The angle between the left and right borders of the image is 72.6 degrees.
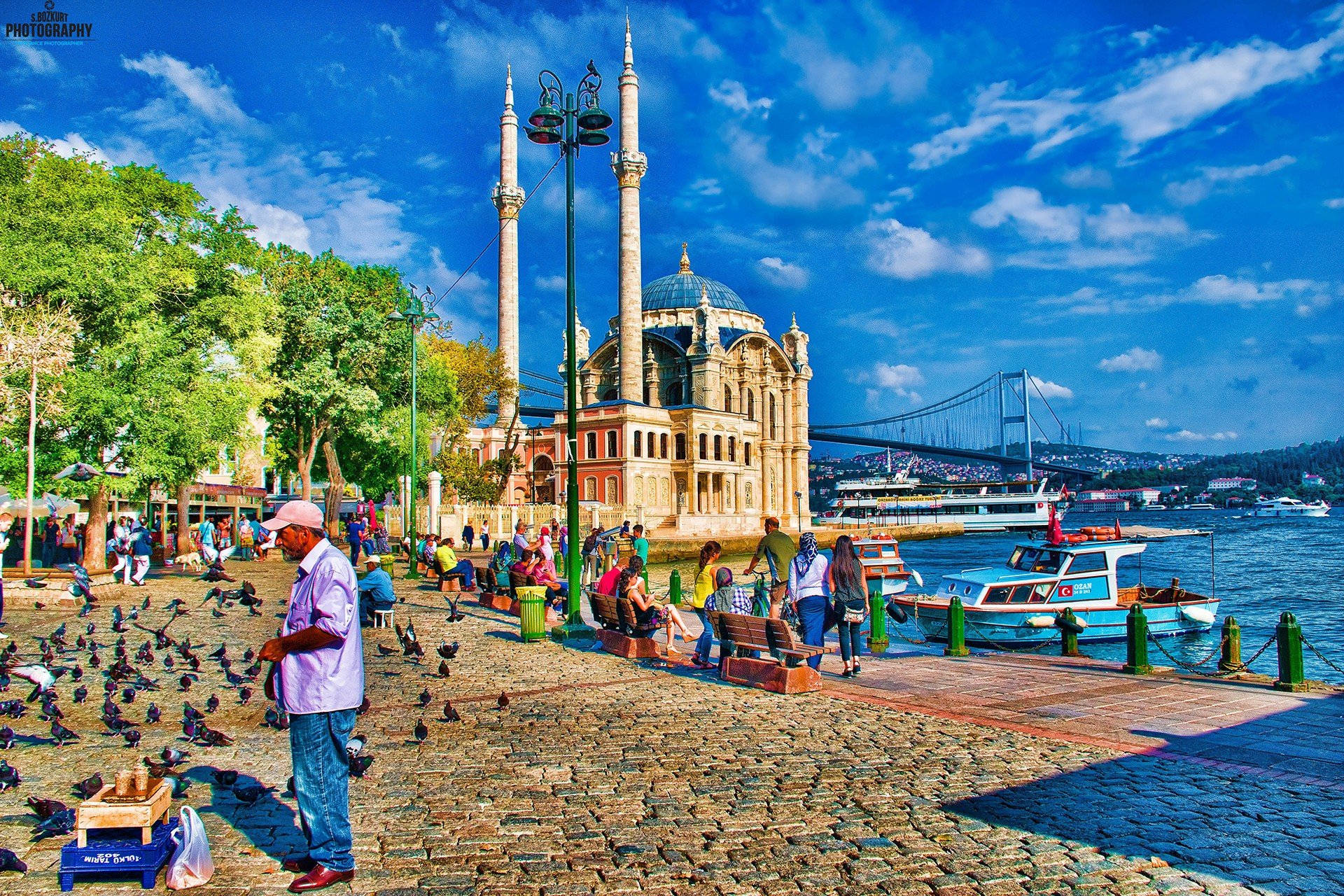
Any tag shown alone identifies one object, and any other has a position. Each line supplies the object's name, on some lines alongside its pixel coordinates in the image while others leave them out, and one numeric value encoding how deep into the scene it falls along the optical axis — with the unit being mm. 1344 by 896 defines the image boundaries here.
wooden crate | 4445
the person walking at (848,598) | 10664
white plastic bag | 4434
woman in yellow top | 11156
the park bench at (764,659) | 9750
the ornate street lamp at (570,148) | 13727
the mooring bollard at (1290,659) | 9805
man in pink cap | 4473
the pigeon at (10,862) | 4477
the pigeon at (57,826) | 4902
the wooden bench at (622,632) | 12000
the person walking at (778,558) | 11609
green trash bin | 13570
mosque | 55656
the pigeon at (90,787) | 5055
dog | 22859
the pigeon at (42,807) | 4984
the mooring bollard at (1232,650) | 11338
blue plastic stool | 4398
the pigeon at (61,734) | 6899
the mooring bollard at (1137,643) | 10953
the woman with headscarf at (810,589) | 10242
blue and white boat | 19094
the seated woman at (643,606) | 12078
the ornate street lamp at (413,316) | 23391
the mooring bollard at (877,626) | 13539
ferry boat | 102625
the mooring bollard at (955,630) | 13023
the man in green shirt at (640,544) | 19244
